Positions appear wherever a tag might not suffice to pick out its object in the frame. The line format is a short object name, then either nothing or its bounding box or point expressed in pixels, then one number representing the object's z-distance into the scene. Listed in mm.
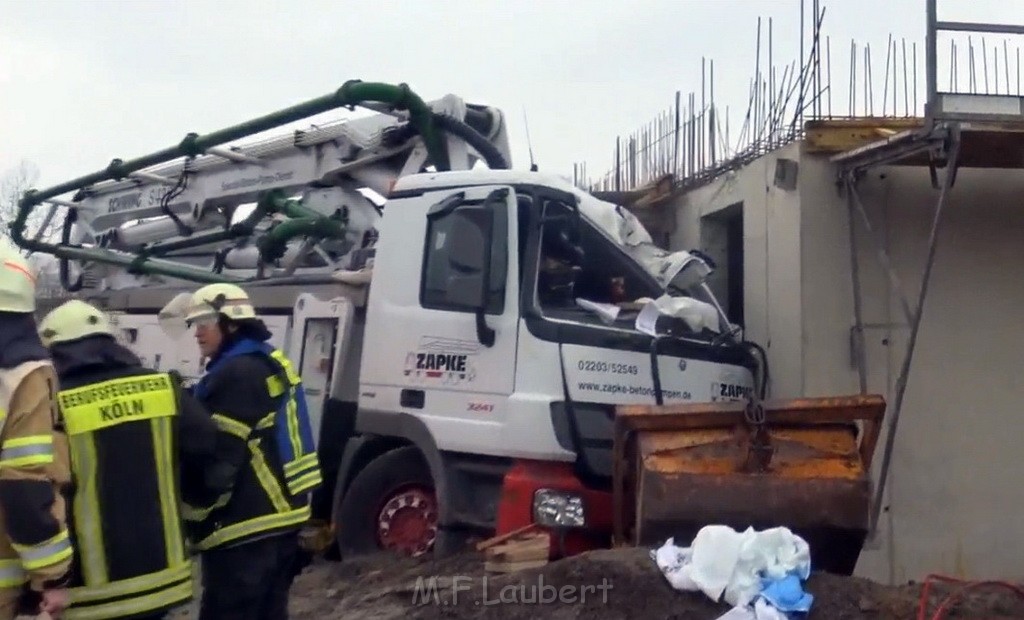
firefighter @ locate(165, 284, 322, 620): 4578
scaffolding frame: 6891
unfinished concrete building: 7809
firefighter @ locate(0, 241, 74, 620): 3438
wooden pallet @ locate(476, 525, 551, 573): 5746
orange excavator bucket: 5672
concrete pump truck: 5812
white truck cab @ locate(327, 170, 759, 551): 6113
